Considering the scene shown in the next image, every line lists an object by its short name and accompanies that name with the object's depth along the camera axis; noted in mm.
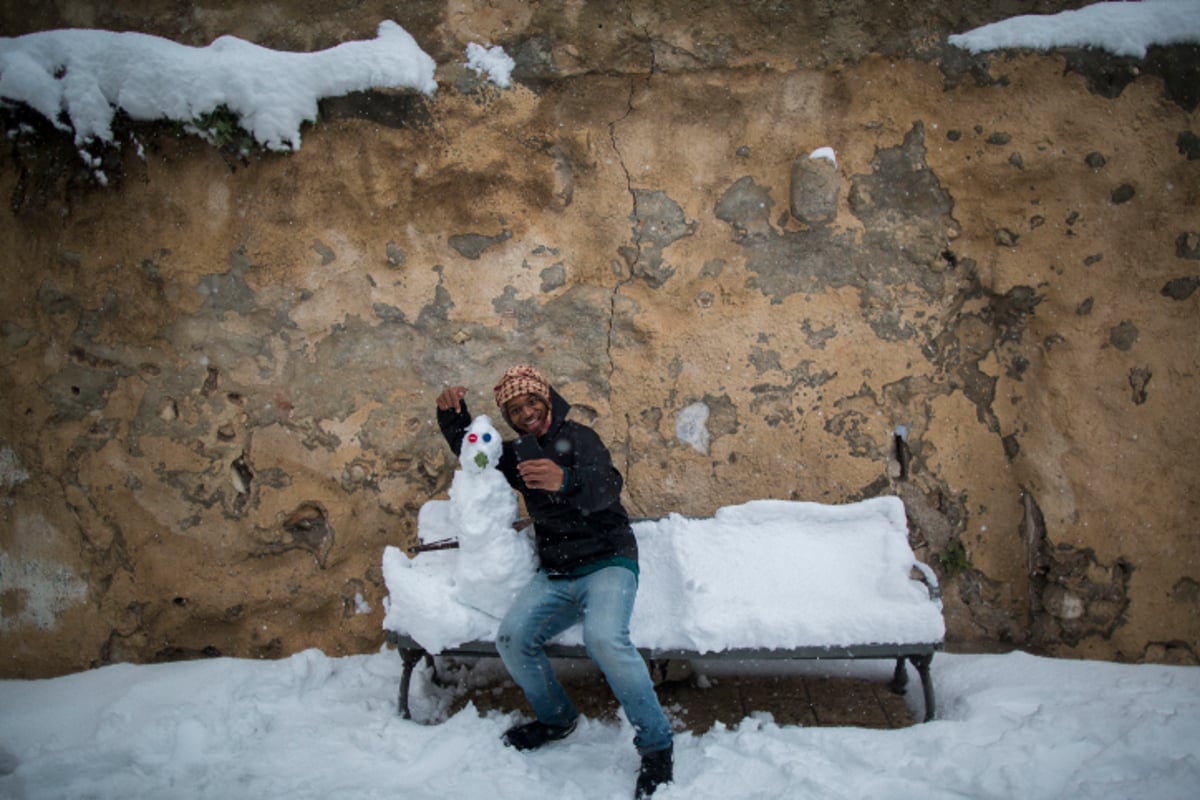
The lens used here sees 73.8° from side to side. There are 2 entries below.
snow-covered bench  2859
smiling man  2738
